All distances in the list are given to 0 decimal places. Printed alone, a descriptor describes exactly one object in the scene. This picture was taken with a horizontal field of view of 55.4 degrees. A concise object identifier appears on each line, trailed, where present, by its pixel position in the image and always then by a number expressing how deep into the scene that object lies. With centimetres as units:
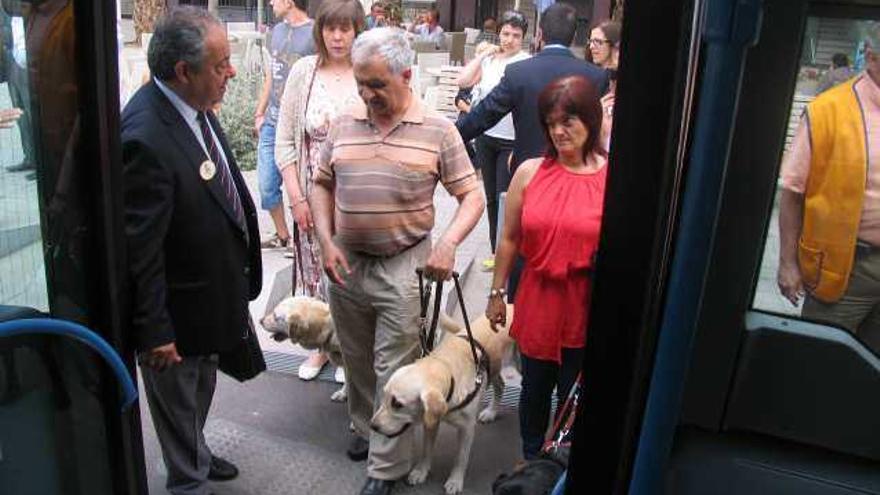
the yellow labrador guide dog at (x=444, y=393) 304
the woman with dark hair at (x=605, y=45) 550
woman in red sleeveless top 291
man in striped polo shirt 306
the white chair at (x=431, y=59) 1502
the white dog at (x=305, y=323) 374
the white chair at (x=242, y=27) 1724
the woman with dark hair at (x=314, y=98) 399
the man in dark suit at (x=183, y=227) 260
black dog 173
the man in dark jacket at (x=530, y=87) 435
